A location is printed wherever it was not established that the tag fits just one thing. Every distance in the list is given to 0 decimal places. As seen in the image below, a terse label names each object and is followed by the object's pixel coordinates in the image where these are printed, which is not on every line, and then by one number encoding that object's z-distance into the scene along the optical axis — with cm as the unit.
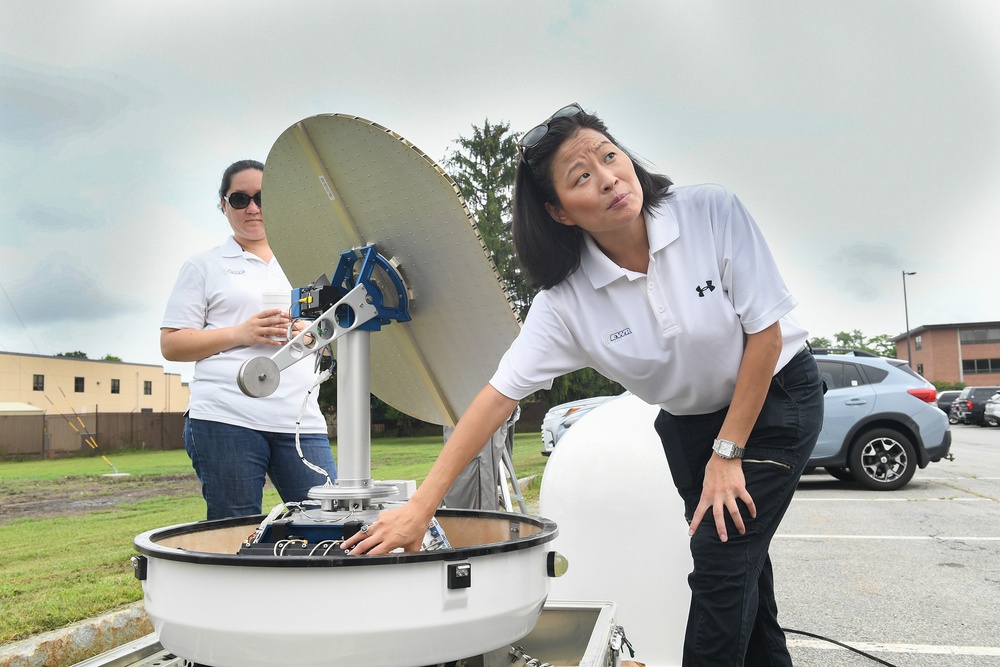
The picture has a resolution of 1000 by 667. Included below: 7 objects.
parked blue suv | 962
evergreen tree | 2882
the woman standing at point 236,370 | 252
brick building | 6338
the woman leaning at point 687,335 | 190
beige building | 4541
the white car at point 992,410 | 2997
